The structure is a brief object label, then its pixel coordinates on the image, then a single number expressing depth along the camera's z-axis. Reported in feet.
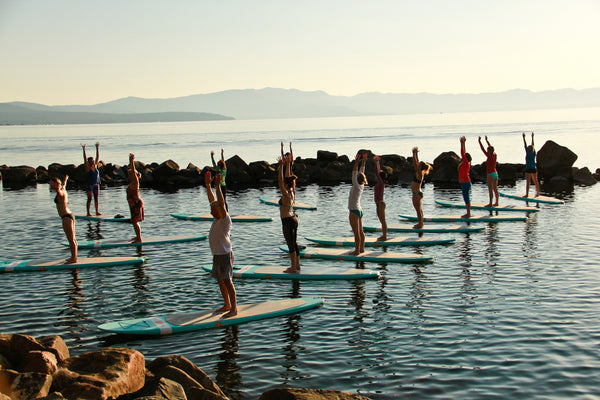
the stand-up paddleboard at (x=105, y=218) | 82.73
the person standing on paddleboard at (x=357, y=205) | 51.98
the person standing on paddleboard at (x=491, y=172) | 81.36
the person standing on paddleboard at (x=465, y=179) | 74.13
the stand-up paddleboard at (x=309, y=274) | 48.49
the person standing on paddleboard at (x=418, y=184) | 63.98
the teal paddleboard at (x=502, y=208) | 84.07
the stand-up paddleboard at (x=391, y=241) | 62.44
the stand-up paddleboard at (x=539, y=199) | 93.45
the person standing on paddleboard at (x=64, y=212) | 51.11
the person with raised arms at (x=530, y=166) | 89.30
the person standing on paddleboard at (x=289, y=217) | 46.02
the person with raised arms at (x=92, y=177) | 81.62
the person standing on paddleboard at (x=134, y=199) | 62.69
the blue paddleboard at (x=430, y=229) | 69.62
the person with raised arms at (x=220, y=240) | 35.81
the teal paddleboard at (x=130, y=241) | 63.93
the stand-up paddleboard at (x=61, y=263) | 52.19
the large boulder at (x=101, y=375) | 25.21
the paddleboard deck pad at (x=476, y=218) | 76.64
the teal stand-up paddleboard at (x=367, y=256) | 54.70
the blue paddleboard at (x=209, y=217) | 82.53
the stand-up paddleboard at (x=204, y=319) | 35.27
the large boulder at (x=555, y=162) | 131.23
